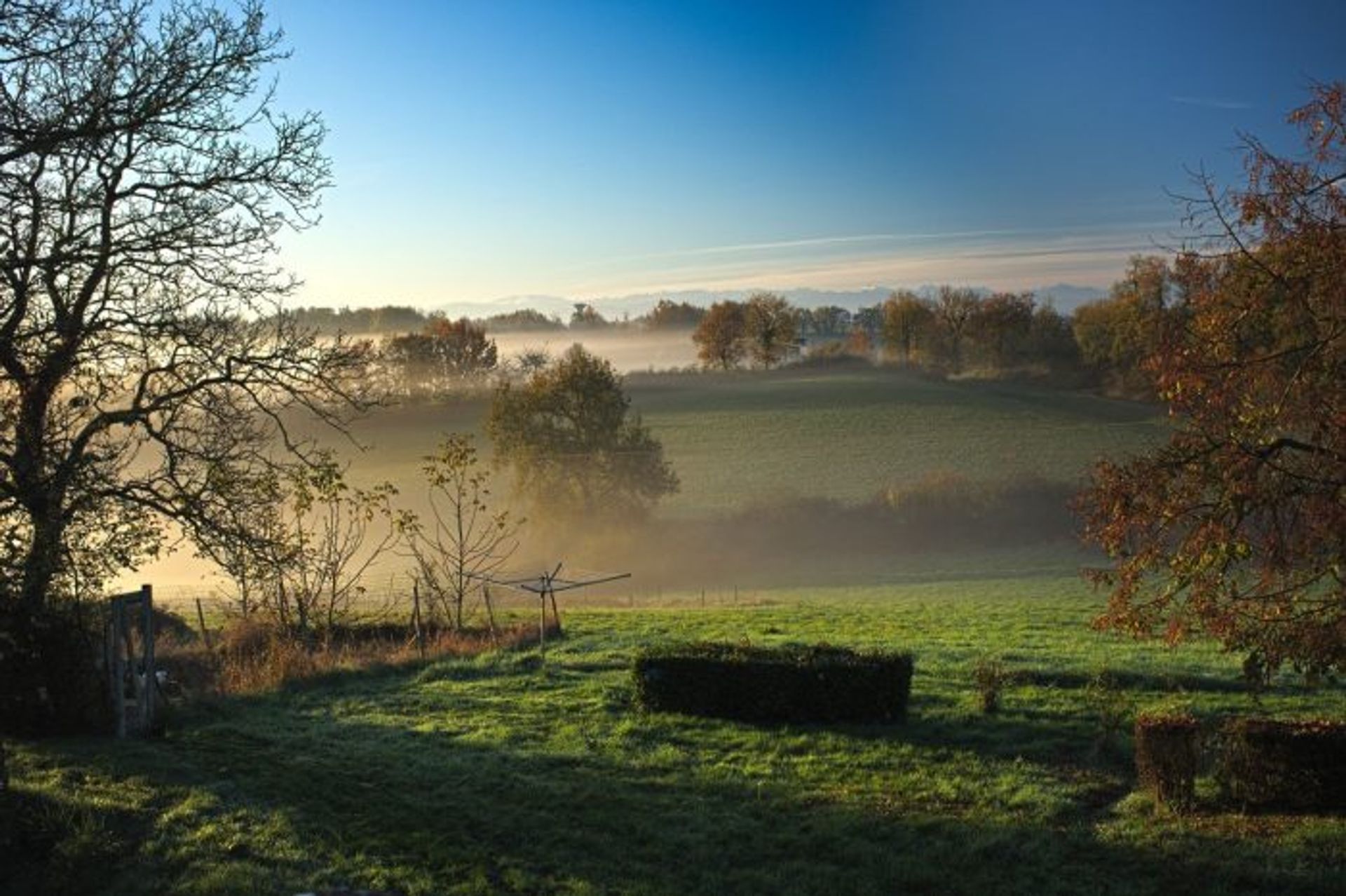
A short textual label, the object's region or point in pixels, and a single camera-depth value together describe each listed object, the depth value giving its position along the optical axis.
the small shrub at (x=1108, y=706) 13.91
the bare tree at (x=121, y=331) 13.16
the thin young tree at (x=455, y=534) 28.55
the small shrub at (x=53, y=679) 15.16
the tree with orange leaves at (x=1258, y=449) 10.38
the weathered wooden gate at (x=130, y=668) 15.01
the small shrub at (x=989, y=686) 16.27
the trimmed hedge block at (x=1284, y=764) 10.97
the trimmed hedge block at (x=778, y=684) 15.77
